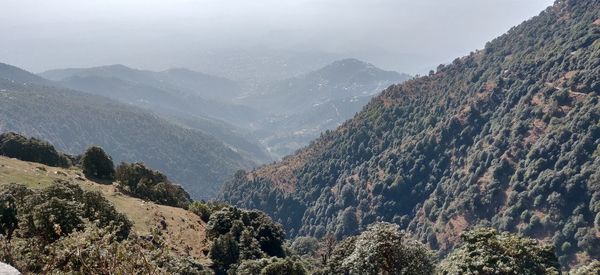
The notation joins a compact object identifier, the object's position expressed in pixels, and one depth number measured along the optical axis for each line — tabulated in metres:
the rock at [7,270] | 14.47
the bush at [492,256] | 34.22
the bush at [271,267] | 50.34
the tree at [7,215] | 41.69
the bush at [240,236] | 66.25
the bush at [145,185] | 87.60
